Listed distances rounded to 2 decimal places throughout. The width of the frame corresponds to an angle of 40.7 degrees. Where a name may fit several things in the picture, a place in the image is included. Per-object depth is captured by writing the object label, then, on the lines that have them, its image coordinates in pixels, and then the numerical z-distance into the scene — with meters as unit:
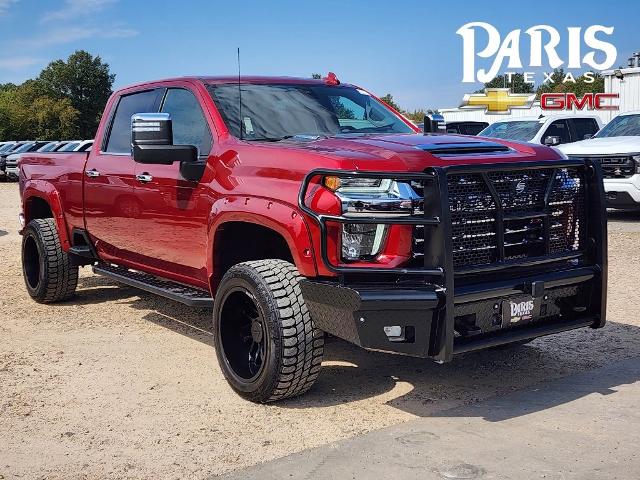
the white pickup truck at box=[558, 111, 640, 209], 13.18
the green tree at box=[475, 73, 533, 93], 112.64
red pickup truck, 4.37
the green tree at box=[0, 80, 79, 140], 74.06
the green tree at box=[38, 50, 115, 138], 85.75
